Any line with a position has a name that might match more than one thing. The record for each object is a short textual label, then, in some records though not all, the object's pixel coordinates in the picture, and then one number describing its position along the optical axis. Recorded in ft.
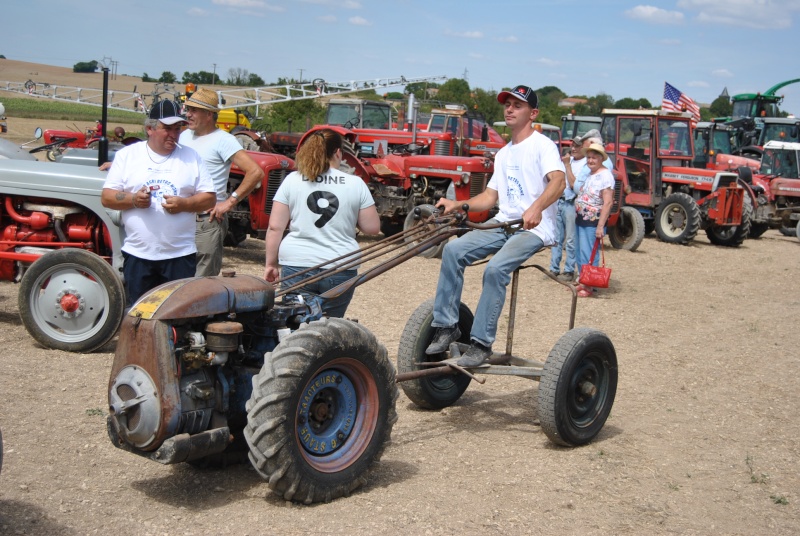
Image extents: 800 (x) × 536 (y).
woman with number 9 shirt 17.21
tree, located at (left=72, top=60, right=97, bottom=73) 295.69
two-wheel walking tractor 13.14
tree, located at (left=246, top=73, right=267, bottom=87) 253.36
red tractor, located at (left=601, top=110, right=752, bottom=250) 60.08
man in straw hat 21.22
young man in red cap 18.19
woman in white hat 35.24
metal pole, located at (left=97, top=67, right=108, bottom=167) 28.38
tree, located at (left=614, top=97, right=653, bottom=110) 218.32
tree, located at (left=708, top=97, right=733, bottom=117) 235.85
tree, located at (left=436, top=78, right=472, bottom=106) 165.37
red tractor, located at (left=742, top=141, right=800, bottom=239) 67.92
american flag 70.64
